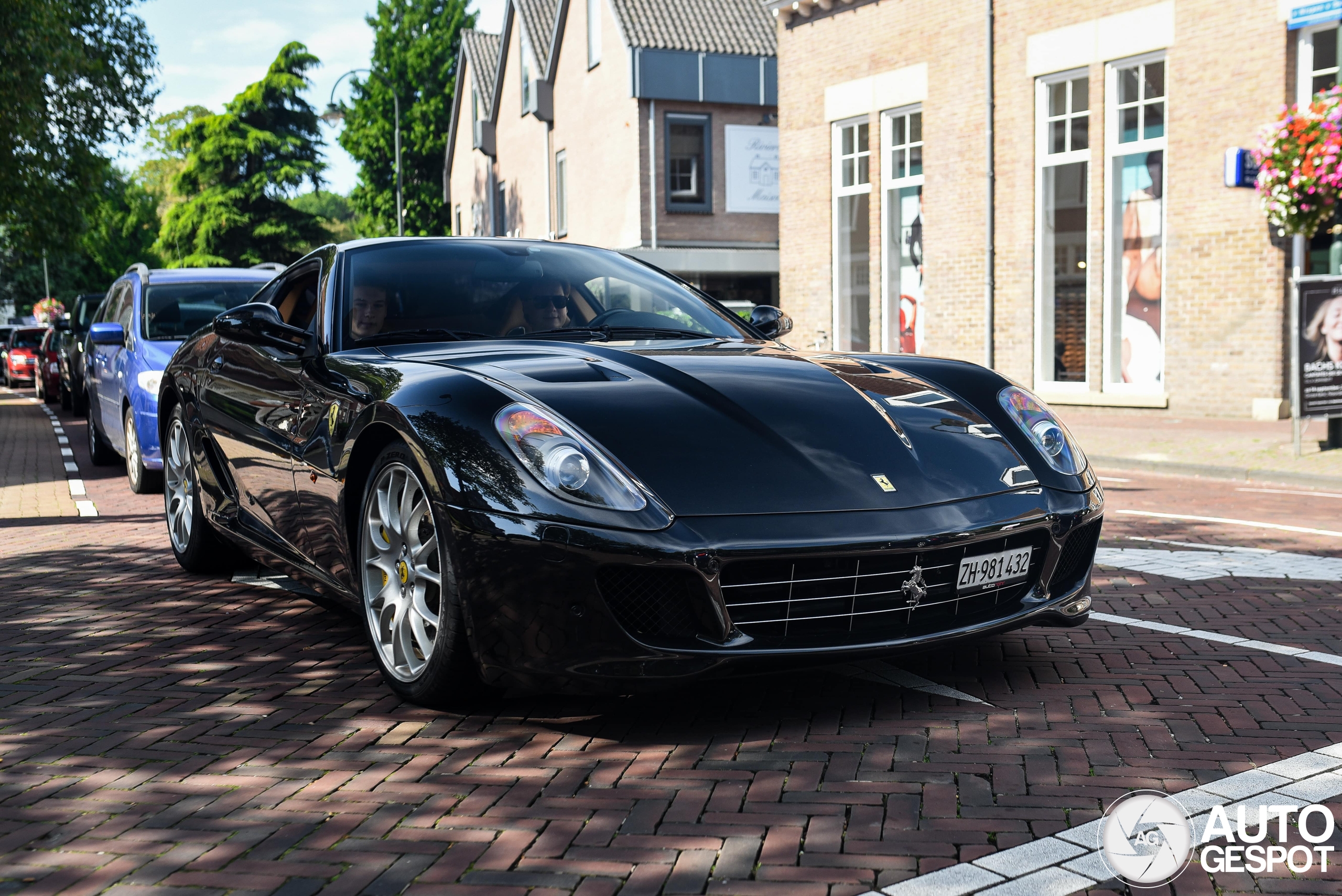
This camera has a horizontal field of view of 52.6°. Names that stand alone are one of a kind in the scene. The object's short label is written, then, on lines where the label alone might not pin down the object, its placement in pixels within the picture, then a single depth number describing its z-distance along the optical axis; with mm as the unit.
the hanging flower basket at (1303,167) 13773
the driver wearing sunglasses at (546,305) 4938
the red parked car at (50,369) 27453
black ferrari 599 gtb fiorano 3518
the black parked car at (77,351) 20969
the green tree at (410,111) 56156
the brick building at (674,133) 31188
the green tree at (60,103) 21547
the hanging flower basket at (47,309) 65875
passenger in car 4848
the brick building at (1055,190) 16016
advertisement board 12008
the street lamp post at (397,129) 35344
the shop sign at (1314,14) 14172
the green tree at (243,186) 54094
